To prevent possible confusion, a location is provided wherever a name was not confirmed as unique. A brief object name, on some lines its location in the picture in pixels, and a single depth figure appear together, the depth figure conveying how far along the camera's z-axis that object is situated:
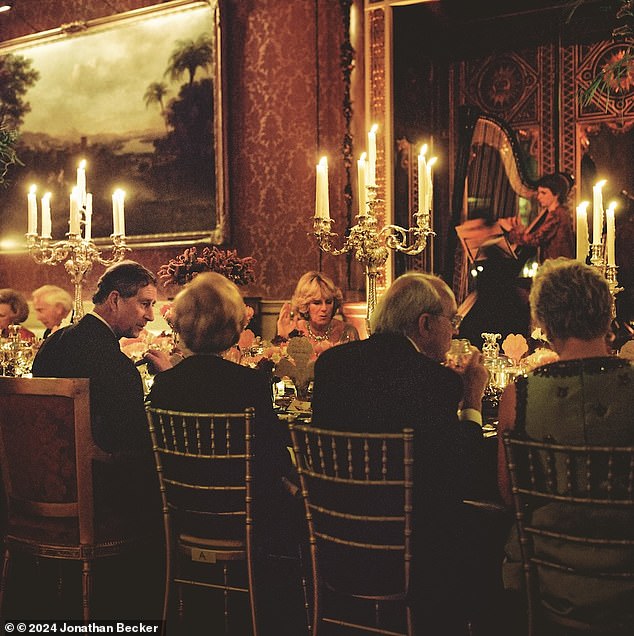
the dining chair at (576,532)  1.76
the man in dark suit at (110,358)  2.79
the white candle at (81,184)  3.76
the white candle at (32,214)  3.90
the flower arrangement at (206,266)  3.59
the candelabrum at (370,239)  3.15
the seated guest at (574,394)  1.86
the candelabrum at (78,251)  3.76
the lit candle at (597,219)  3.09
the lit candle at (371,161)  3.03
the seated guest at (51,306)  5.54
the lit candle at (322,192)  3.11
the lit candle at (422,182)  3.13
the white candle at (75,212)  3.61
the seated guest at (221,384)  2.42
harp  6.15
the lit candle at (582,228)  3.27
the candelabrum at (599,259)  3.06
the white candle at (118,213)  3.78
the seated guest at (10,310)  5.59
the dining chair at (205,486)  2.36
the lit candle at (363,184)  3.12
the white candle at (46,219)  3.87
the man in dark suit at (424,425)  2.07
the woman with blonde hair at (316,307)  4.53
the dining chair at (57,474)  2.63
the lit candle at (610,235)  3.44
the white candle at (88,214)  3.87
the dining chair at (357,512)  2.04
